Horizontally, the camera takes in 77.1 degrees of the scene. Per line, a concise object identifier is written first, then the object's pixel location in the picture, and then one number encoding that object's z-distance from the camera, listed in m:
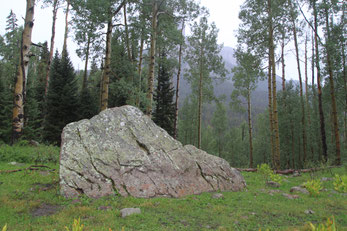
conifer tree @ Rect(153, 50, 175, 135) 27.25
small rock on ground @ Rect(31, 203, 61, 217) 4.92
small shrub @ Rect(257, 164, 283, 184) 9.84
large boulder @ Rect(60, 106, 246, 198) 6.29
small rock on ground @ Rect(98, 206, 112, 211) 5.31
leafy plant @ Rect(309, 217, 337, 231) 2.89
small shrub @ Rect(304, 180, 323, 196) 7.51
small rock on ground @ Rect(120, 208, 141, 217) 4.98
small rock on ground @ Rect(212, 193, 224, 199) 6.95
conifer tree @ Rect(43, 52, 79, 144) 20.96
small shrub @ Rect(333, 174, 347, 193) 7.94
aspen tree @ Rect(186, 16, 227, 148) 23.72
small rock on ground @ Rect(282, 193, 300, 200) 7.36
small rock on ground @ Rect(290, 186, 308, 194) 8.24
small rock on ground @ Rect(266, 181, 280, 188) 9.47
